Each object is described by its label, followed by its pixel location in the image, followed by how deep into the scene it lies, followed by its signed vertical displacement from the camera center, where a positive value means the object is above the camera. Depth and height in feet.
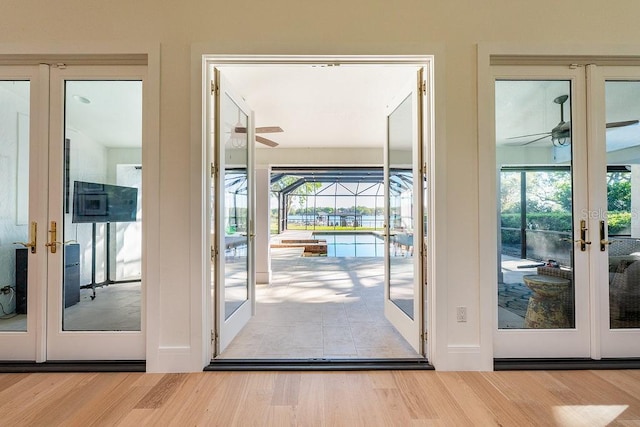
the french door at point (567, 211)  7.99 +0.14
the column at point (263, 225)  17.81 -0.51
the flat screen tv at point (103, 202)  8.43 +0.41
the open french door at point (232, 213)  8.34 +0.10
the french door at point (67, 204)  7.88 +0.35
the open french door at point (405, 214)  8.52 +0.09
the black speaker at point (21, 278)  8.09 -1.65
